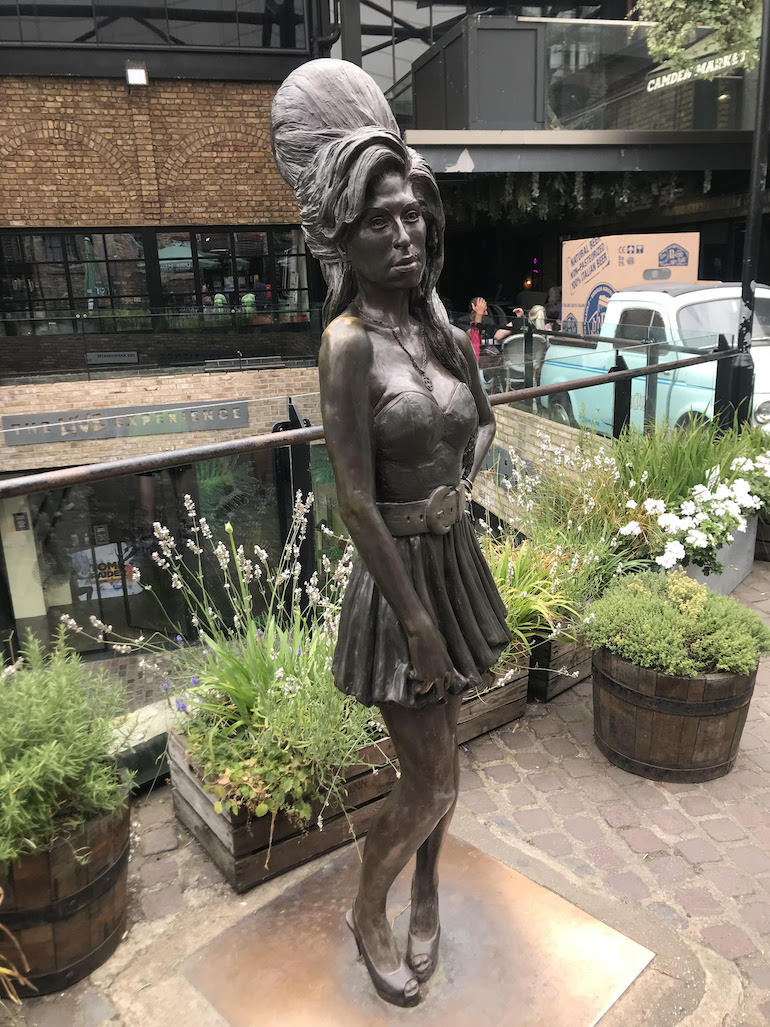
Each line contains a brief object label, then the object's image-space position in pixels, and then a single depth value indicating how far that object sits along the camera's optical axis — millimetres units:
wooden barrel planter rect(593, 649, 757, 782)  3068
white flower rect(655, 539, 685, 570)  3900
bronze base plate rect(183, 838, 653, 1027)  2086
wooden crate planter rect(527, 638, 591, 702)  3807
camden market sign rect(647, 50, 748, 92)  11182
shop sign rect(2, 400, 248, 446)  3848
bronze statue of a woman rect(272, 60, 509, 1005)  1681
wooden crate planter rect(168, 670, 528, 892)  2619
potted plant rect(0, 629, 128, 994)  2107
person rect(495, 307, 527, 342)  9531
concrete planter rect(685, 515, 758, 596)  4859
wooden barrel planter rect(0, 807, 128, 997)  2133
